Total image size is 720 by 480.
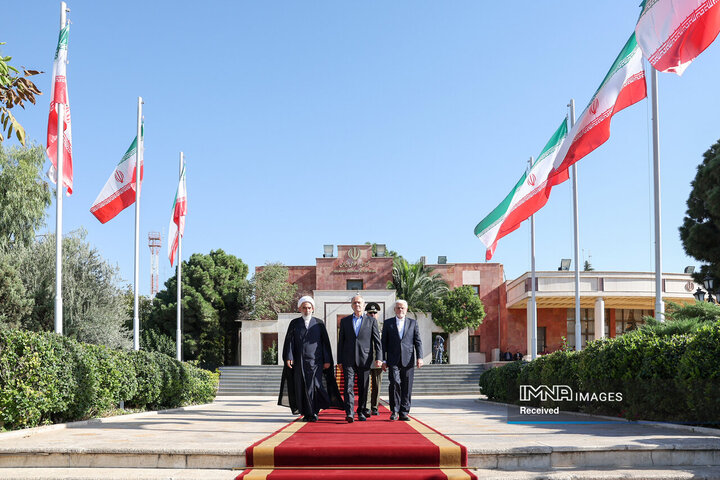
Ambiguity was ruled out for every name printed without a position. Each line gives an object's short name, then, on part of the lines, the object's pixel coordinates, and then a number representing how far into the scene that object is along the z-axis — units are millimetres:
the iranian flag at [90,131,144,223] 16234
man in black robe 10086
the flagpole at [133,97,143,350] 16781
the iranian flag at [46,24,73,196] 13641
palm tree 40031
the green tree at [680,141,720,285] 24234
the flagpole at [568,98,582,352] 18062
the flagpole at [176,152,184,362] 21367
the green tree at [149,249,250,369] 38406
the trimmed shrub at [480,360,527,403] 17641
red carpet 6430
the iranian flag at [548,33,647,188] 11984
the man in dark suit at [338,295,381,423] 9977
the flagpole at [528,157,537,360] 20875
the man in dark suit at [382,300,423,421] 10266
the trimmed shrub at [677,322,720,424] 8430
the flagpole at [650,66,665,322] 12117
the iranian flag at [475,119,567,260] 16719
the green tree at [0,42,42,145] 6527
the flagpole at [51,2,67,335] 12586
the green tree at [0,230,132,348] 25984
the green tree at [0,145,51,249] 27219
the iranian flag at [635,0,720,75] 8672
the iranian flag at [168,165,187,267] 21391
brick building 35281
